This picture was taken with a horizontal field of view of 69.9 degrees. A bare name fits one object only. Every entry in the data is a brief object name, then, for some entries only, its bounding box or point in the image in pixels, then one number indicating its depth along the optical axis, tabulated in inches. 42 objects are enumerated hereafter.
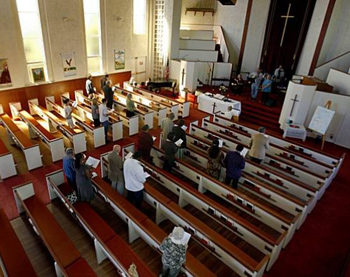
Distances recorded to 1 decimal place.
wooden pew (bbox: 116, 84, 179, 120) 429.7
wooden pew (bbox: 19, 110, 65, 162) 294.8
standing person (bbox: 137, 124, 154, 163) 260.0
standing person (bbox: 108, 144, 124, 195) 214.4
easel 367.6
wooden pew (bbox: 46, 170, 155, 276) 151.7
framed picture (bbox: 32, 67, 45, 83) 438.9
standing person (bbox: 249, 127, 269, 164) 262.6
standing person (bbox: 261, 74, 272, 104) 453.1
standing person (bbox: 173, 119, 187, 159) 270.8
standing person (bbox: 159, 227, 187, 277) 135.6
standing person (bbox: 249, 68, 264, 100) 470.9
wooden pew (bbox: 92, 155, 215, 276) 153.1
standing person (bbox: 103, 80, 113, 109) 409.1
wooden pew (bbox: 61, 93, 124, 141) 349.5
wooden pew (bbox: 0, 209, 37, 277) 147.3
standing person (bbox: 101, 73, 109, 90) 432.7
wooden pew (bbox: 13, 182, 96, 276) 146.6
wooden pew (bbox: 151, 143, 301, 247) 194.6
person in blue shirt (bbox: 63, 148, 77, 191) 203.8
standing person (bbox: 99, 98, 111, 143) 333.4
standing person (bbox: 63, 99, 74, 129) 336.9
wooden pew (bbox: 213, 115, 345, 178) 275.4
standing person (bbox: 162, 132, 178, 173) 249.1
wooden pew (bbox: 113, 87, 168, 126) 413.4
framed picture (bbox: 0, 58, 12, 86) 394.9
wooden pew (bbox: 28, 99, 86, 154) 314.0
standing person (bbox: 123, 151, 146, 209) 194.5
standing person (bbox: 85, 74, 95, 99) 444.6
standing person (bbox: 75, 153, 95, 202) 196.4
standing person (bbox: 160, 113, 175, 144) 287.7
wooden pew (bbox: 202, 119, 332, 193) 247.1
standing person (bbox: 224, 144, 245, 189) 226.8
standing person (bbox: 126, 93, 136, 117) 373.2
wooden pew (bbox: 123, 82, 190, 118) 445.7
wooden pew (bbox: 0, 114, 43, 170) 277.4
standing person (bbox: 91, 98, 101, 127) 339.6
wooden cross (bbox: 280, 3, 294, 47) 518.2
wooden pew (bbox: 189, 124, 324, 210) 226.7
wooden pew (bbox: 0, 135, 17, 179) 261.7
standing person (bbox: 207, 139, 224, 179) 237.5
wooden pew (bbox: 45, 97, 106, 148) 328.6
